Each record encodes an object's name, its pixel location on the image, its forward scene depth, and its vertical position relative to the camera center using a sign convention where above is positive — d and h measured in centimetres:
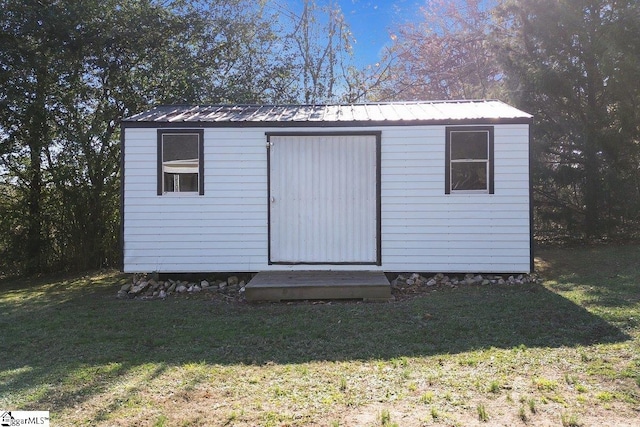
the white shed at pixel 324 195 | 662 +27
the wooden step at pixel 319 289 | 565 -96
